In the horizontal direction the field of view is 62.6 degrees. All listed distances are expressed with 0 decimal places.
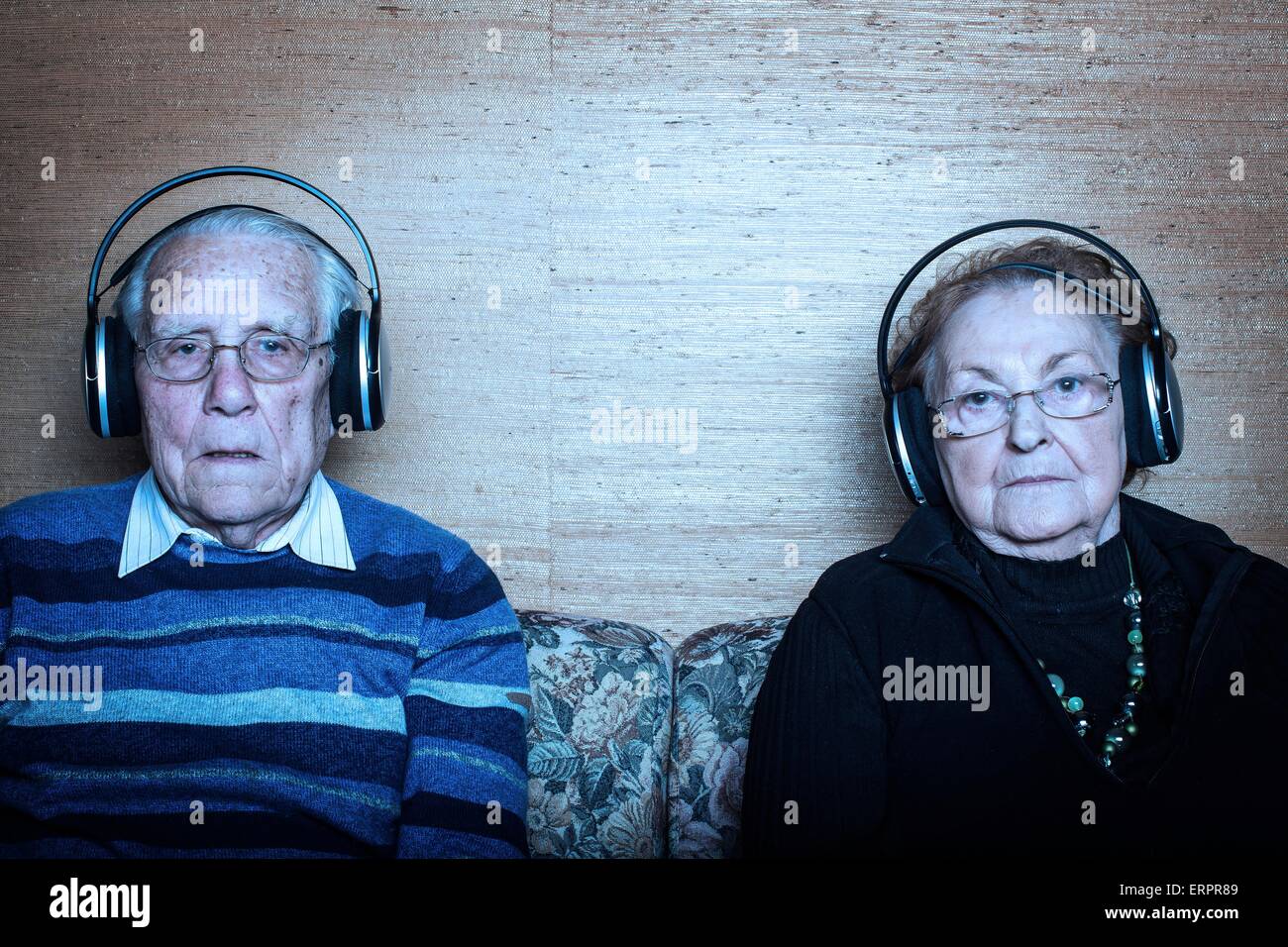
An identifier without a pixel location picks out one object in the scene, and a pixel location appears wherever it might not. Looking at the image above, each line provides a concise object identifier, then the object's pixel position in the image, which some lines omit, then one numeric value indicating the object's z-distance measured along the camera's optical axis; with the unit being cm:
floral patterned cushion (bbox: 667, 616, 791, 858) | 159
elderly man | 136
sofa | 158
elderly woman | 132
